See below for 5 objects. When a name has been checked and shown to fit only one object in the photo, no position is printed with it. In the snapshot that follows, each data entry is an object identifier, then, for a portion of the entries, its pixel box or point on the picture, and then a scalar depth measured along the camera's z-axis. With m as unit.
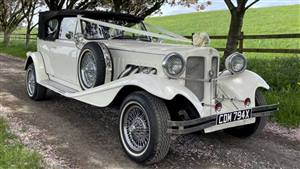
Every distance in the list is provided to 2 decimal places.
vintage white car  4.23
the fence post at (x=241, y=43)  11.83
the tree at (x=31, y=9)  28.06
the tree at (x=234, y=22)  9.16
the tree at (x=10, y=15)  32.53
